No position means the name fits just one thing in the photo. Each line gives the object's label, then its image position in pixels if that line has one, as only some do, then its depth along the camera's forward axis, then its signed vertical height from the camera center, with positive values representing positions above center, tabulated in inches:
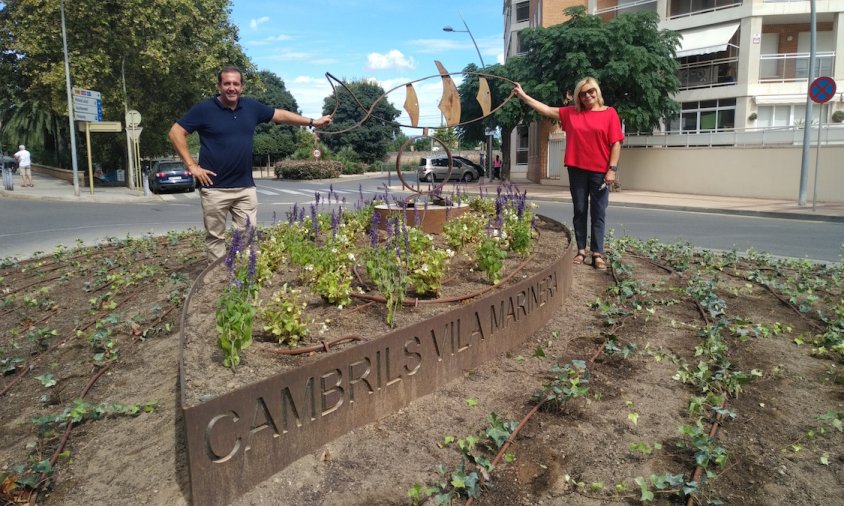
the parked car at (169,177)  1033.5 -14.3
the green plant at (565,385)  128.1 -45.1
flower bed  101.3 -35.2
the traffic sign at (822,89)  545.0 +67.5
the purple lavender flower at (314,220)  228.0 -18.7
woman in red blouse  229.3 +8.3
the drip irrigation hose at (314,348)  129.2 -36.5
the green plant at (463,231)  222.2 -22.1
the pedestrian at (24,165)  995.9 +5.0
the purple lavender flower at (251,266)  137.0 -21.0
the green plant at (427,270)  165.3 -26.4
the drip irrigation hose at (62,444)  103.1 -50.9
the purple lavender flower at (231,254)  146.6 -20.0
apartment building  940.6 +160.6
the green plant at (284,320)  132.4 -31.8
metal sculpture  265.1 +27.7
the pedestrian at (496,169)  1507.4 -2.1
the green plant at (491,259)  179.5 -25.5
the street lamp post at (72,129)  824.1 +53.0
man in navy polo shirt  193.5 +7.1
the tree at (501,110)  1061.8 +108.8
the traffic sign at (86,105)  859.2 +86.5
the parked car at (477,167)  1533.0 +2.6
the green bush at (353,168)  2119.8 +0.4
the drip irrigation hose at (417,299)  162.3 -33.7
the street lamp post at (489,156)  1378.9 +26.8
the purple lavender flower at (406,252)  163.9 -21.5
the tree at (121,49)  925.8 +181.9
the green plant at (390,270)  153.6 -26.0
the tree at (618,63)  875.4 +146.2
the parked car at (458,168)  1489.9 +0.2
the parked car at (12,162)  1941.4 +19.5
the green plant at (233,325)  117.6 -28.8
